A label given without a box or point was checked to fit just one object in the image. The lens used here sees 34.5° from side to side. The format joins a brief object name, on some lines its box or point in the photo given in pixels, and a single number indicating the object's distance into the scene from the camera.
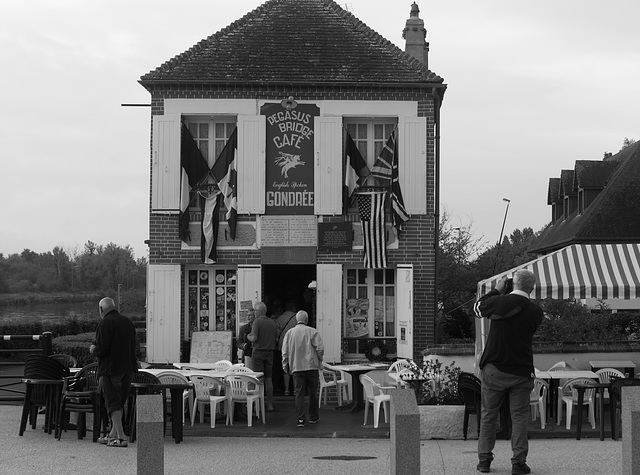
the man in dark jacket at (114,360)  12.30
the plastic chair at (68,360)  15.40
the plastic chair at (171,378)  14.07
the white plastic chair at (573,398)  14.16
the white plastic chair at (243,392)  14.85
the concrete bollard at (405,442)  7.80
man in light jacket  14.95
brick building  19.25
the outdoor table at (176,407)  12.92
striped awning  14.77
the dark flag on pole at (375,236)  19.16
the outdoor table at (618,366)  16.58
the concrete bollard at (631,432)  8.04
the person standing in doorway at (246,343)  17.09
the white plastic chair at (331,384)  17.30
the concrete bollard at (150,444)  7.67
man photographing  9.66
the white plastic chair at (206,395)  14.58
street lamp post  30.72
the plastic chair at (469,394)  13.38
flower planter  13.67
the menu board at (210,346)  18.98
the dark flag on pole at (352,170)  19.31
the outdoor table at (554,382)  14.98
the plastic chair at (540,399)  14.26
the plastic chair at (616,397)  13.11
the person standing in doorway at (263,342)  16.06
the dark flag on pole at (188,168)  19.28
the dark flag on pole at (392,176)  19.28
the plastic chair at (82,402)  12.87
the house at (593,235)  14.83
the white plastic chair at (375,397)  14.69
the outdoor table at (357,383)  16.70
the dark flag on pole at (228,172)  19.36
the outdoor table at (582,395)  13.30
